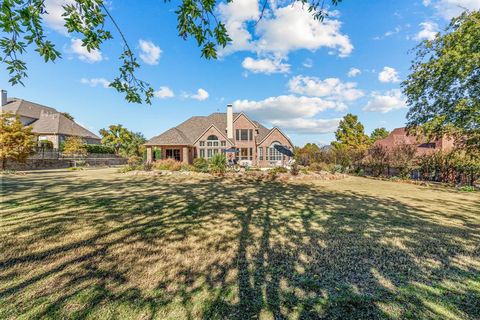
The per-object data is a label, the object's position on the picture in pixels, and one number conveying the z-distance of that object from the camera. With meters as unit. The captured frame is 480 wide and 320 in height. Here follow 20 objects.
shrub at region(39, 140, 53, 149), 31.87
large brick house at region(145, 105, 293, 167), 29.28
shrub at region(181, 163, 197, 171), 19.70
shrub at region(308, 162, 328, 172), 21.12
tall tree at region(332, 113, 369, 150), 41.42
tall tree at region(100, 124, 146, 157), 43.39
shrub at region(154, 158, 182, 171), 19.75
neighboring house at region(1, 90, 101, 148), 35.22
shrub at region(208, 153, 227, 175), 18.24
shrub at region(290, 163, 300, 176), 16.88
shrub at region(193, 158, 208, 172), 19.64
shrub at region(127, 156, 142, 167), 28.11
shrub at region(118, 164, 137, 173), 19.88
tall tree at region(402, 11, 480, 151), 12.95
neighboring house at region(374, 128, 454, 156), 30.53
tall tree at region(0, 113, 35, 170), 18.45
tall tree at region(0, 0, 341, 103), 3.23
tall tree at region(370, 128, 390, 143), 59.28
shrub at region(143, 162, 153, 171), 19.34
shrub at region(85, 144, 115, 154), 35.33
